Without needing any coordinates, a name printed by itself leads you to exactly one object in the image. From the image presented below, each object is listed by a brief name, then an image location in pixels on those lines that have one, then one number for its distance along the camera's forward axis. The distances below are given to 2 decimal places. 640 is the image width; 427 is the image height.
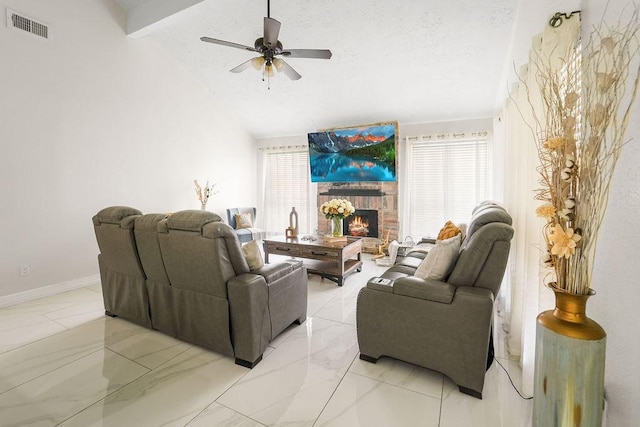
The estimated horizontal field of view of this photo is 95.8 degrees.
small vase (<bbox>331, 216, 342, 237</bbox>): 4.27
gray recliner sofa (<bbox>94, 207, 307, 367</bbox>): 2.11
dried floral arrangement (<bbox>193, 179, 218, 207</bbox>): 5.73
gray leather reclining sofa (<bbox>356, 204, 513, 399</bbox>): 1.84
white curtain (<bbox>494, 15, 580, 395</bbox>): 1.62
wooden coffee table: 3.95
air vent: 3.31
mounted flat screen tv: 5.71
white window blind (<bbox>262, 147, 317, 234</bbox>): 6.86
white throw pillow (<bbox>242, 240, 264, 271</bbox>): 2.41
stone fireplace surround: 5.92
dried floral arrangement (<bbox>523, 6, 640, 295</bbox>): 1.04
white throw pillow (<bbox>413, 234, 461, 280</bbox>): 2.13
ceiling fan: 2.74
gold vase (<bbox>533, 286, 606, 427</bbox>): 1.03
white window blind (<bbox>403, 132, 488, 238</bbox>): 5.34
